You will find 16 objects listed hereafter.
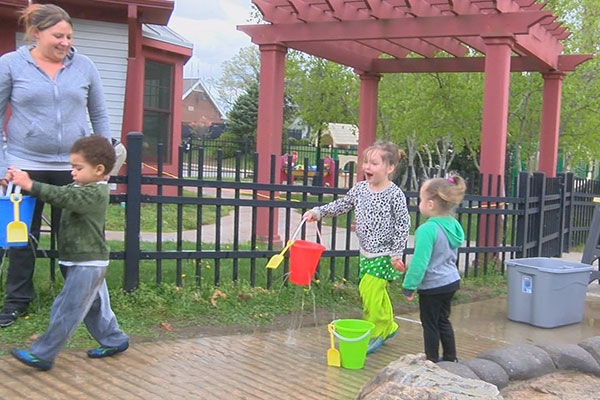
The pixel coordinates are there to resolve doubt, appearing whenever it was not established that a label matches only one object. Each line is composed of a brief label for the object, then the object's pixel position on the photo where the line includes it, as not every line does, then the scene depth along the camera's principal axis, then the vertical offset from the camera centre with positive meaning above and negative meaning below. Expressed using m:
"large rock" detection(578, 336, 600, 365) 4.39 -1.17
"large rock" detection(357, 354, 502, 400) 2.85 -0.98
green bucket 4.23 -1.13
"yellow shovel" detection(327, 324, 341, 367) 4.32 -1.26
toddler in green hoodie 4.20 -0.60
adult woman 4.09 +0.36
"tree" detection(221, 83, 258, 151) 44.62 +3.23
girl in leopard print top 4.57 -0.43
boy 3.69 -0.51
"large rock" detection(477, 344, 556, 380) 3.89 -1.14
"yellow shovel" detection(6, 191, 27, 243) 3.73 -0.42
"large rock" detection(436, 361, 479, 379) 3.54 -1.09
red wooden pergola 8.28 +1.85
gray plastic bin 5.93 -1.08
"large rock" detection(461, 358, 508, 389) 3.69 -1.14
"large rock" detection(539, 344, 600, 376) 4.19 -1.19
